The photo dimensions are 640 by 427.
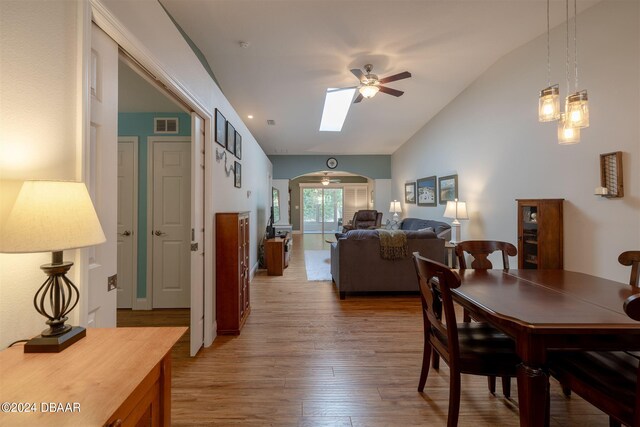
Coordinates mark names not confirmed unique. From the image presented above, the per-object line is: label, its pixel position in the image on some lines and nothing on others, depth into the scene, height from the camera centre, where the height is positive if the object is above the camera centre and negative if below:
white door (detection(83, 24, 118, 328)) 1.26 +0.21
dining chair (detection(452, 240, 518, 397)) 2.21 -0.30
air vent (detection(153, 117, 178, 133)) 3.26 +1.07
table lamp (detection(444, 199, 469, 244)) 4.59 +0.01
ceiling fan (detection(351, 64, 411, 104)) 3.35 +1.66
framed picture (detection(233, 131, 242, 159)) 3.67 +0.94
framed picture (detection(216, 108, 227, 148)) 2.82 +0.93
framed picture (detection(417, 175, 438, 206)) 6.05 +0.51
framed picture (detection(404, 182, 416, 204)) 7.12 +0.58
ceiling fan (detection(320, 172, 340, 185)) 11.18 +1.45
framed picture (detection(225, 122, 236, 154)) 3.25 +0.95
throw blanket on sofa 3.67 -0.43
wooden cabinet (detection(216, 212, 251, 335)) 2.68 -0.56
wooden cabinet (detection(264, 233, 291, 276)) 4.93 -0.76
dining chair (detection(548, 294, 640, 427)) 1.04 -0.72
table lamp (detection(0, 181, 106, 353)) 0.78 -0.05
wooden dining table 1.14 -0.47
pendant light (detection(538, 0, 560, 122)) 1.99 +0.79
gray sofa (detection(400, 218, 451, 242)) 5.13 -0.25
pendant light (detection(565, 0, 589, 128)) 1.86 +0.71
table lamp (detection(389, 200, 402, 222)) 7.87 +0.17
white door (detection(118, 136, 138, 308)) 3.24 +0.06
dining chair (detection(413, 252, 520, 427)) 1.44 -0.74
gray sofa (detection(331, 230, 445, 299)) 3.71 -0.69
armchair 8.29 -0.18
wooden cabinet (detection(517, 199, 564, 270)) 2.92 -0.22
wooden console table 0.66 -0.46
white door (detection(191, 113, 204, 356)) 2.36 -0.20
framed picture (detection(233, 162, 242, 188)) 3.58 +0.55
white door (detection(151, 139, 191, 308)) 3.28 +0.02
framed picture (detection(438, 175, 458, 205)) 5.15 +0.50
